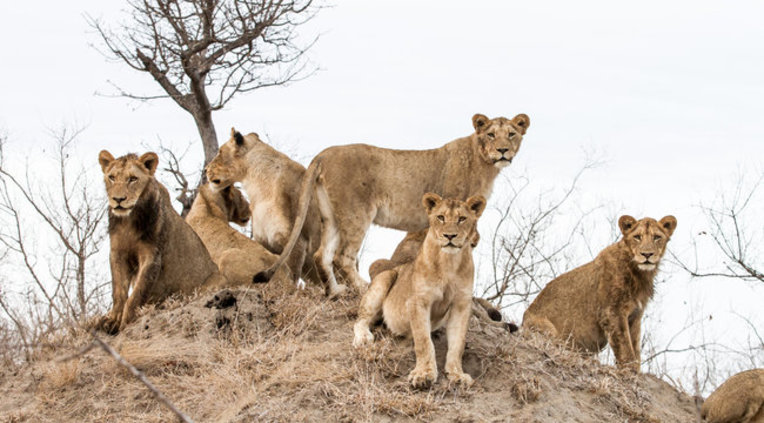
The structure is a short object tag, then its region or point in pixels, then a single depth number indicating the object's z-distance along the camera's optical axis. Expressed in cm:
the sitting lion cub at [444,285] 1302
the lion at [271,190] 2031
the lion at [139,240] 1612
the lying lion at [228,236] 1886
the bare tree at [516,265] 2833
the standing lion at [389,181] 1845
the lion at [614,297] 1730
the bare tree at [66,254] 2167
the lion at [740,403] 1535
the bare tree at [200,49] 2778
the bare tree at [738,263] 2853
